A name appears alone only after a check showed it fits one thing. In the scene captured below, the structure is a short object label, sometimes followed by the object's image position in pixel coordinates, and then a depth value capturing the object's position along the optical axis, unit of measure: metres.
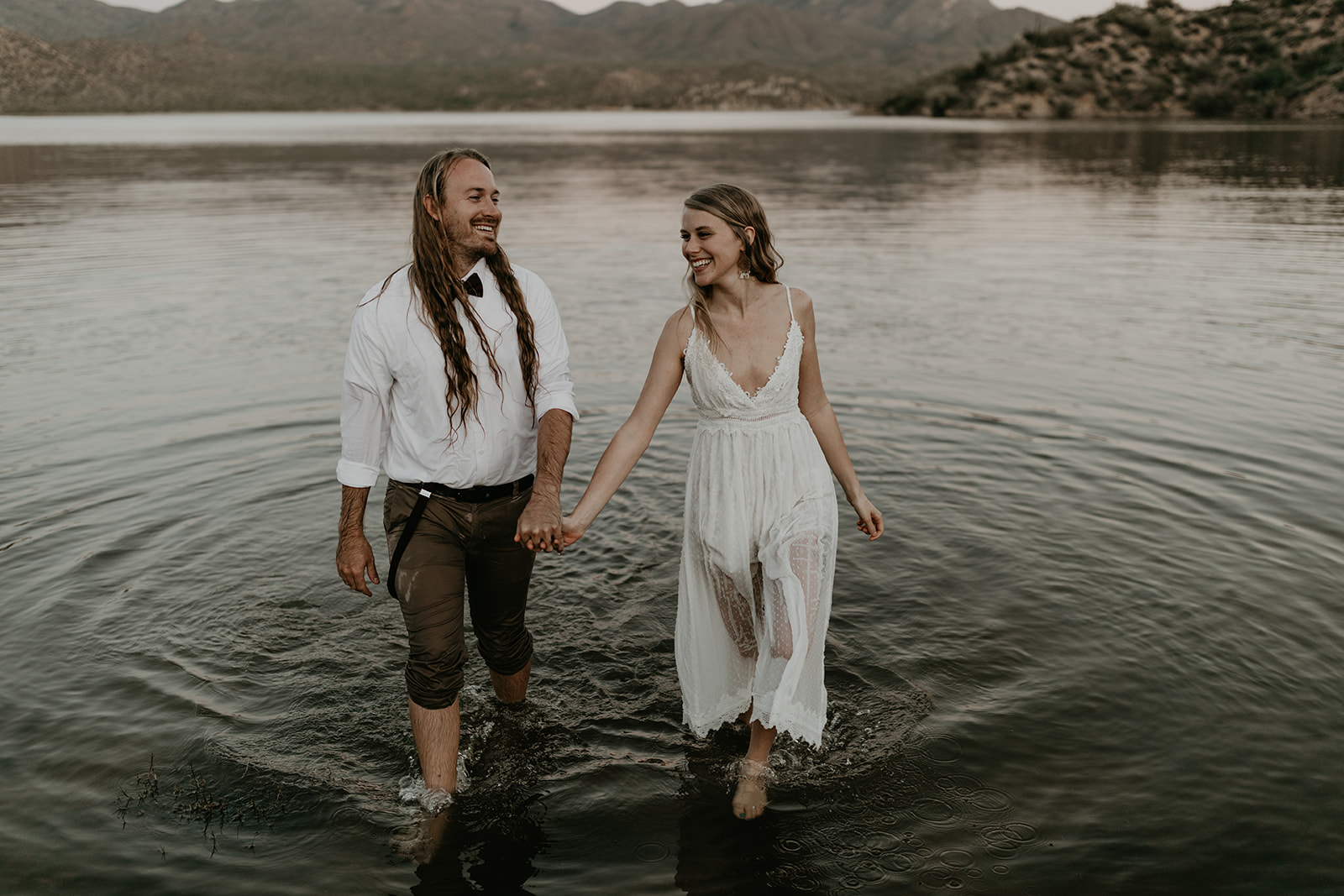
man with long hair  4.20
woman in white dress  4.35
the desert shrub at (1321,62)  85.00
